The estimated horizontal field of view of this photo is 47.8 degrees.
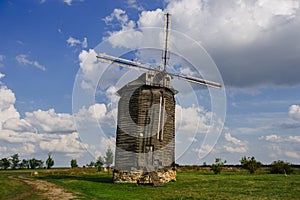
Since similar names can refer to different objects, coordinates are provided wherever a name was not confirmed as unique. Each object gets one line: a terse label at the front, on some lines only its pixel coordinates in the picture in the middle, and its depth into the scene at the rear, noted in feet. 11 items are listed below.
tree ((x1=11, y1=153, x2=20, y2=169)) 307.50
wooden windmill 102.73
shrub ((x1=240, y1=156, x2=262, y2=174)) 153.50
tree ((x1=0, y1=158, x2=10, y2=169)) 298.56
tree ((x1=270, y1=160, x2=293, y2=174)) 146.51
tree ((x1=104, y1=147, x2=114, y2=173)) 192.93
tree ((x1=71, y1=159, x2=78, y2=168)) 273.75
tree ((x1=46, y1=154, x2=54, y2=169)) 263.53
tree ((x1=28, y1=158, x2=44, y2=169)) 314.35
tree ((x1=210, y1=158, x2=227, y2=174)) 151.12
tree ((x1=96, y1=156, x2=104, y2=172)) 187.64
